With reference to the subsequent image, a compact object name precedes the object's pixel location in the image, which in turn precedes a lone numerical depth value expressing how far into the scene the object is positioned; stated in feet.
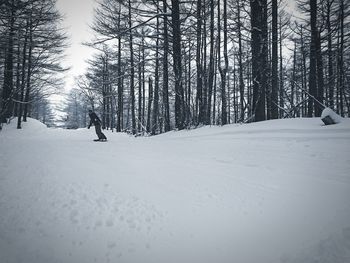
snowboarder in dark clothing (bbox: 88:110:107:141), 28.66
